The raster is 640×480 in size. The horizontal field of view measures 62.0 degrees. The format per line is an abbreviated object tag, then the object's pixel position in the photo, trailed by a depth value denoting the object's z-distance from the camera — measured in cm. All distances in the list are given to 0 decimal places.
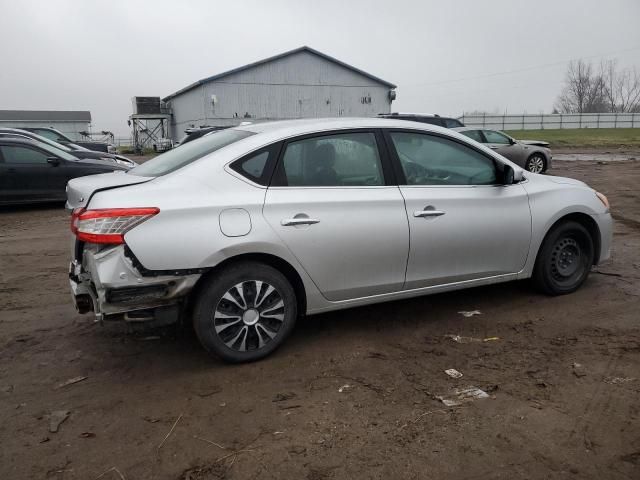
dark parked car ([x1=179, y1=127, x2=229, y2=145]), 1589
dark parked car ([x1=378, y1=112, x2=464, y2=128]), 1462
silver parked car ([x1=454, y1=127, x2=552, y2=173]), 1591
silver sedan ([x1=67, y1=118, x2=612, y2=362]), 331
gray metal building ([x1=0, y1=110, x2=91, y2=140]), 6069
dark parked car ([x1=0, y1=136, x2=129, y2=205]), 1039
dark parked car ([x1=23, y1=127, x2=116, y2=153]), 1812
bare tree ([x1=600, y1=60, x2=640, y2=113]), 7825
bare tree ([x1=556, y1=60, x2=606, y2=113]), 7919
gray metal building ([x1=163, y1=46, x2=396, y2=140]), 3681
